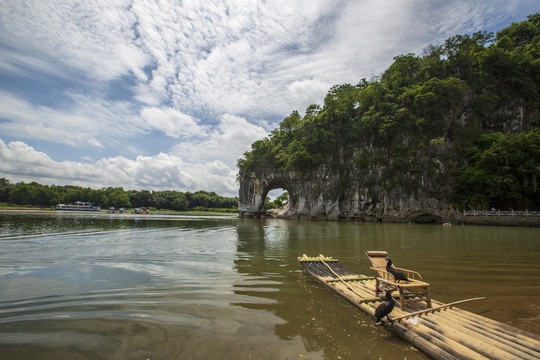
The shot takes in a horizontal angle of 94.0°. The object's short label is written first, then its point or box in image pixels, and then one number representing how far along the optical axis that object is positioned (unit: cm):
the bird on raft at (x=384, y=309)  396
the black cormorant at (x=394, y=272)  456
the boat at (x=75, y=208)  7338
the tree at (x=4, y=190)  7828
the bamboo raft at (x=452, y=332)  289
